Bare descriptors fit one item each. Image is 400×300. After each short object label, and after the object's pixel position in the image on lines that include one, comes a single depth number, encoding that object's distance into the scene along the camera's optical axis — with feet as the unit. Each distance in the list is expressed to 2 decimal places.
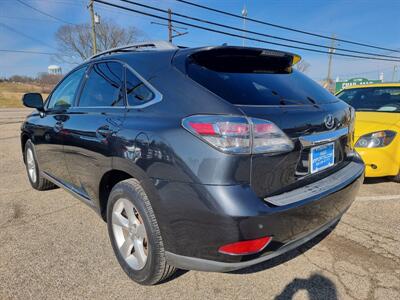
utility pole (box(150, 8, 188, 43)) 75.38
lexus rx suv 5.25
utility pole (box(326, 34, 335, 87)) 143.64
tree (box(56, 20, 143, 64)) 125.70
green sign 100.09
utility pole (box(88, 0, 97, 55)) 70.59
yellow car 12.81
